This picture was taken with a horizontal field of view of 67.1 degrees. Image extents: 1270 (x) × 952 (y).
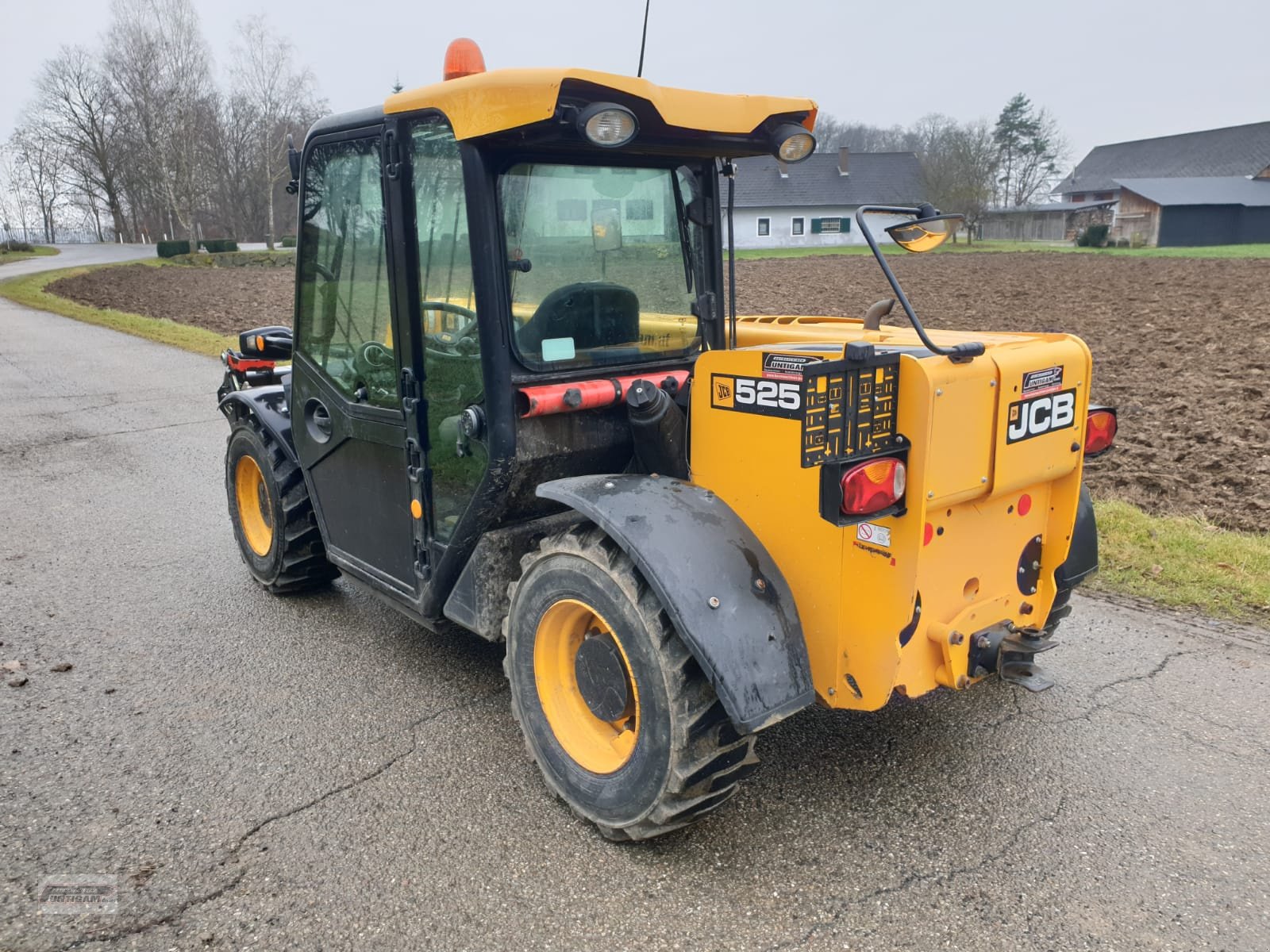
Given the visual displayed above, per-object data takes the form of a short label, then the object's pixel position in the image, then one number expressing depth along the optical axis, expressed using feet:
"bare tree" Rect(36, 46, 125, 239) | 172.14
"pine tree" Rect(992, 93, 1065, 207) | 241.35
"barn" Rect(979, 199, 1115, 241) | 189.26
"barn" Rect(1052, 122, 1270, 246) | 163.02
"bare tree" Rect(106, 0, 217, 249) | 140.46
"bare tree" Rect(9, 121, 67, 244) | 186.12
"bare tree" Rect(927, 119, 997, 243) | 169.58
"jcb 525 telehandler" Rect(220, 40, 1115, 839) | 8.69
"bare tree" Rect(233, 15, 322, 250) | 155.53
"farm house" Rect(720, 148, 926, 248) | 192.24
